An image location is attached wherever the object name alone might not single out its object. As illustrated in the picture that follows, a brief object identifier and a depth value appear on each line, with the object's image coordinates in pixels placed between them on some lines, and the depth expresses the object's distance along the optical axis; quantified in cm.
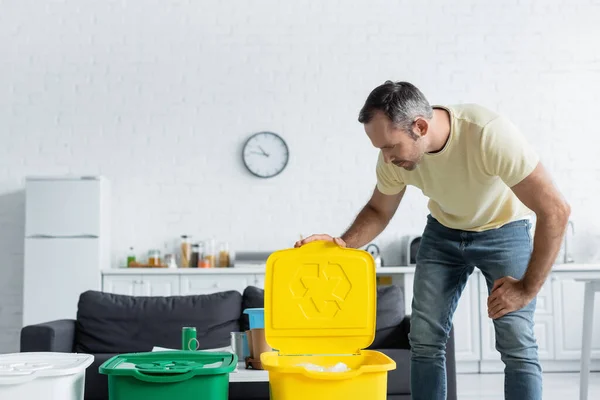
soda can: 284
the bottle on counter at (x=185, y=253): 556
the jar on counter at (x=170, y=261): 550
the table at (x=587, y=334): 348
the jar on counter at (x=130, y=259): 556
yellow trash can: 219
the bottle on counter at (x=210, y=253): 554
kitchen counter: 523
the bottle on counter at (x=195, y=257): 556
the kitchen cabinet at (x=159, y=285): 528
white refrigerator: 521
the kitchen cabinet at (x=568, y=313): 528
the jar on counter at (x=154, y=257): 556
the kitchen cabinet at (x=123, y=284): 528
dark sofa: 353
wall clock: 583
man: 204
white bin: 173
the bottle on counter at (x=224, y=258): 558
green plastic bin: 189
